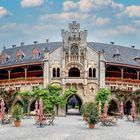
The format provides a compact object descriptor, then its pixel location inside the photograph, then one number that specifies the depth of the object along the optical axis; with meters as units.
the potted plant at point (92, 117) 20.57
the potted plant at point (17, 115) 21.49
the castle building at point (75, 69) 33.73
